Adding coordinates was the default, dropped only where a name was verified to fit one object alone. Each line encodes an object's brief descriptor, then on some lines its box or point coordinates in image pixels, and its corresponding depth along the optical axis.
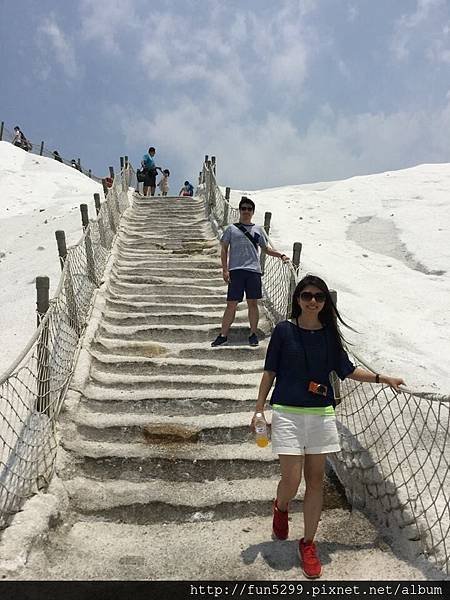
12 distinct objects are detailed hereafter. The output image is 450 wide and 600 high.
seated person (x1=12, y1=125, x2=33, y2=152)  27.22
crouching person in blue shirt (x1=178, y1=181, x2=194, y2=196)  16.84
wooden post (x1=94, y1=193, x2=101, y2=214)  8.64
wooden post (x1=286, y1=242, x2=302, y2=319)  4.99
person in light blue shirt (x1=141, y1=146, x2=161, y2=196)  14.19
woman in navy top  2.49
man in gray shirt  5.00
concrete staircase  2.65
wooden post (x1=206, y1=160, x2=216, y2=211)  11.16
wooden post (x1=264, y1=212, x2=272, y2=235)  7.49
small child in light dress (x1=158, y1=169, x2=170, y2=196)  16.88
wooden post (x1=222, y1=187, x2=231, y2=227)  9.16
